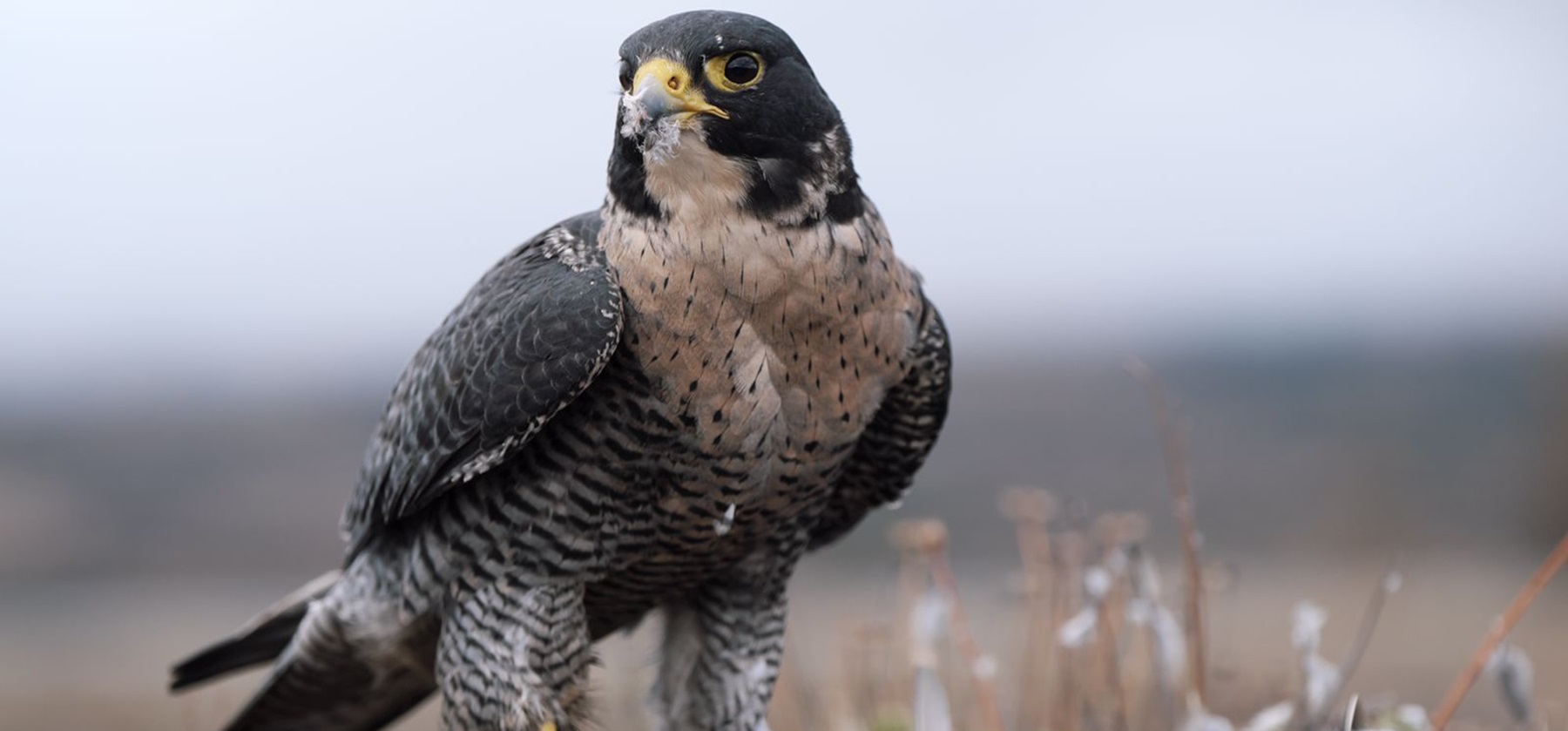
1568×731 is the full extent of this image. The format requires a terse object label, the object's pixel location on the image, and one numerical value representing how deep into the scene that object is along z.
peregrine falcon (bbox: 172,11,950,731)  4.96
